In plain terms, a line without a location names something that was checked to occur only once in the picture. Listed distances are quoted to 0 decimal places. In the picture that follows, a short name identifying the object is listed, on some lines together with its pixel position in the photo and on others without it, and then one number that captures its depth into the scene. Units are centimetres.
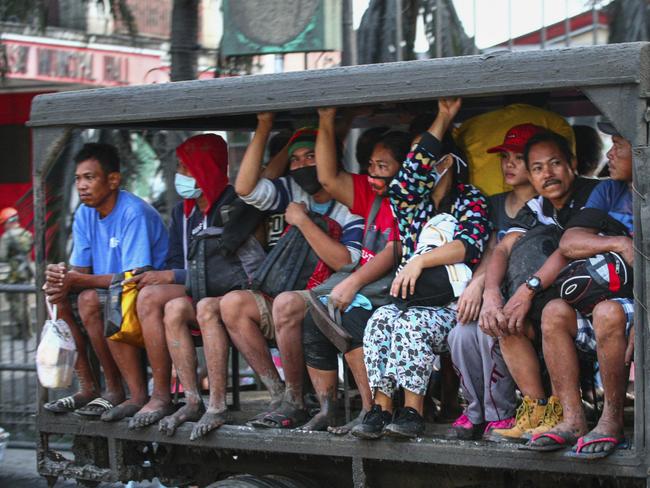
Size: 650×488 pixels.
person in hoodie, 1070
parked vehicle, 794
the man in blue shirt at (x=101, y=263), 1108
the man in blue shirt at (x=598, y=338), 813
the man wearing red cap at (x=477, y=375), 898
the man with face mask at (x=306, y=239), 998
